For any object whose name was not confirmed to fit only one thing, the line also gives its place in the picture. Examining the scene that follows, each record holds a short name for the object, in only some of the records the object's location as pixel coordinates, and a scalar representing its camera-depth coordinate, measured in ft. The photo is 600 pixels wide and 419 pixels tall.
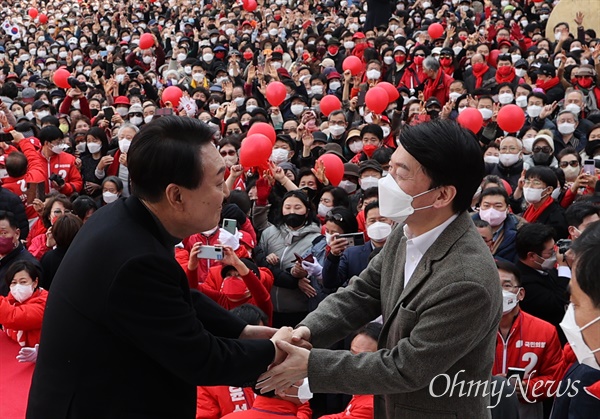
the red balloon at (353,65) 39.04
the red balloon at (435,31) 45.88
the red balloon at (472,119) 27.04
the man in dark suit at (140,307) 6.79
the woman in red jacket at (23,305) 15.76
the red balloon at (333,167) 22.62
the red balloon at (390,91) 31.94
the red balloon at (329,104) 32.50
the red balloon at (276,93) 33.30
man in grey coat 7.07
